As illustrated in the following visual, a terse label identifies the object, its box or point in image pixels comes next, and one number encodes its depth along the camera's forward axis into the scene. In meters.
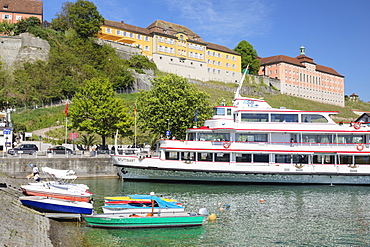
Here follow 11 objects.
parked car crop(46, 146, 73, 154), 37.47
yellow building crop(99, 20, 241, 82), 92.44
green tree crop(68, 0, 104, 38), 78.94
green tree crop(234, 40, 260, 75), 119.06
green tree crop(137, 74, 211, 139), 42.34
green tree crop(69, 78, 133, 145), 42.59
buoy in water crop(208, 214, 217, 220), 19.95
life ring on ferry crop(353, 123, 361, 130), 33.86
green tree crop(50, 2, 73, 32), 86.19
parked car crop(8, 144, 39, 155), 36.28
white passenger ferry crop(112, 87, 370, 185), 32.81
